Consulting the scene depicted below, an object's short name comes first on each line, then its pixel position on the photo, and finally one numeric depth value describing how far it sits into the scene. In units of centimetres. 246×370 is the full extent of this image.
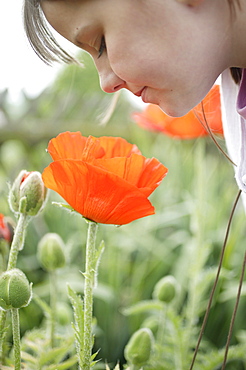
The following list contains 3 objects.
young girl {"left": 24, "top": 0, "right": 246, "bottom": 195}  91
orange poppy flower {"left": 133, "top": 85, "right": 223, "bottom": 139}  115
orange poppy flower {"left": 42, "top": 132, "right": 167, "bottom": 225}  91
